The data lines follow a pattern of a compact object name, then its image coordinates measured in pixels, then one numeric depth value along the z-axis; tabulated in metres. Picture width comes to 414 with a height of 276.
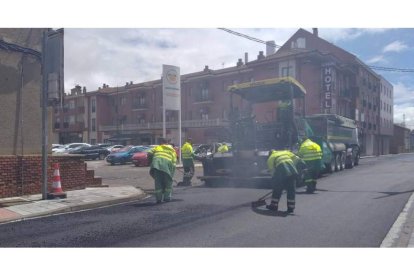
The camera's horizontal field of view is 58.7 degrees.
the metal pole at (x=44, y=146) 7.47
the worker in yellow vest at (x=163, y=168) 6.65
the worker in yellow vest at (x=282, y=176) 5.31
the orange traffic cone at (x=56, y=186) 7.66
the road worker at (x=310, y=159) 5.98
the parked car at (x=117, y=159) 15.15
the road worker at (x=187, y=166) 7.50
